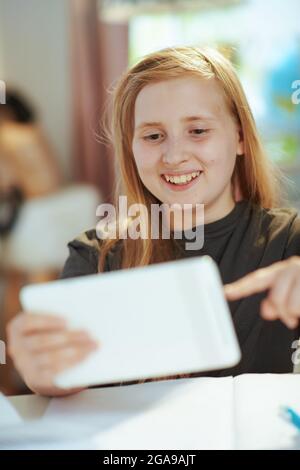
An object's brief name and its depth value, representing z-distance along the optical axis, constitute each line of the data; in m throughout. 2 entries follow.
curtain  2.35
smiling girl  0.73
